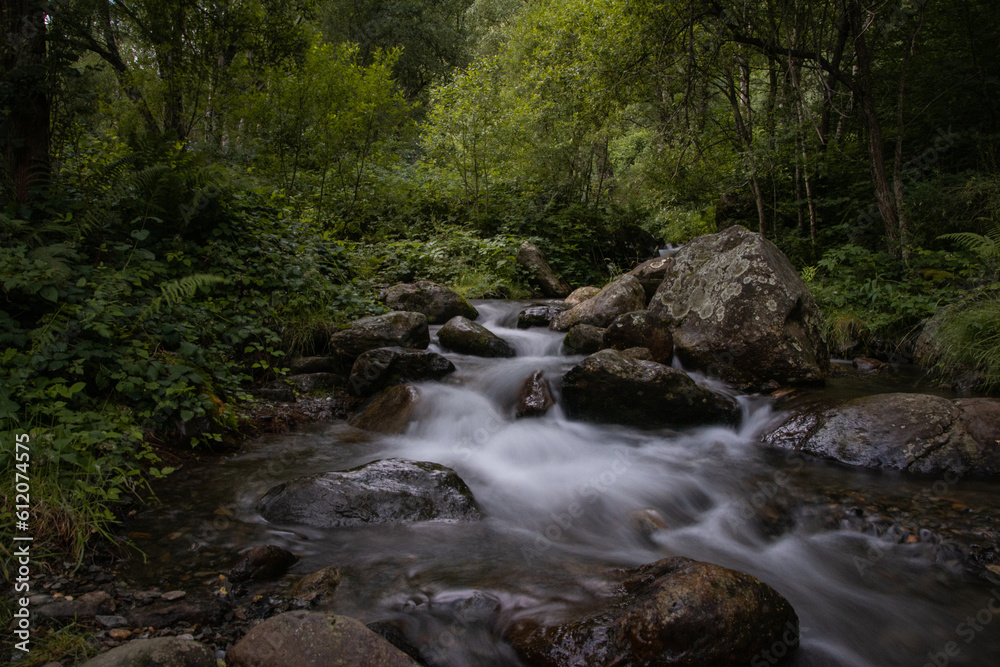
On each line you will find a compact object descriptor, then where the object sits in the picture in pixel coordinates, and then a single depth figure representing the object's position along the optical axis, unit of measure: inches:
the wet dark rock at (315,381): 239.1
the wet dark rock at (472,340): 296.5
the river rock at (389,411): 220.5
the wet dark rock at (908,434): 173.8
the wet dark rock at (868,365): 280.4
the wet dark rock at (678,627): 89.0
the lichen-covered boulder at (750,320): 246.1
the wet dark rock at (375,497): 144.3
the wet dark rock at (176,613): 92.4
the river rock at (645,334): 276.2
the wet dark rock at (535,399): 234.7
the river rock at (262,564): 112.7
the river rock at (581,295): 403.9
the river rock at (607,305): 334.3
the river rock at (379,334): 259.0
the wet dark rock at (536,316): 356.8
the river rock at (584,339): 297.3
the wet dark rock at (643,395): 221.5
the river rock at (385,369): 243.8
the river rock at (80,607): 89.0
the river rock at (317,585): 109.0
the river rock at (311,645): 81.5
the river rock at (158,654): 73.9
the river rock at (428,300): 347.3
